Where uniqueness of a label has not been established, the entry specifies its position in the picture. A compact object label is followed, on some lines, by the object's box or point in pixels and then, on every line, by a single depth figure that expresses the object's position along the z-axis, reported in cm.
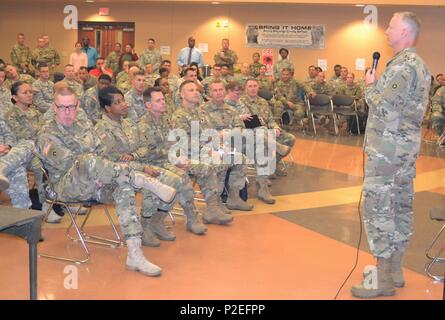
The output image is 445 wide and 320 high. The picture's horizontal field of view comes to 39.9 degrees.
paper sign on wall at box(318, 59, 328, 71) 1689
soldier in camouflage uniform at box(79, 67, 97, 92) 1098
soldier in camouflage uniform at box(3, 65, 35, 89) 891
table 302
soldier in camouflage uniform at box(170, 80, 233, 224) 573
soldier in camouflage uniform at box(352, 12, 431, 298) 389
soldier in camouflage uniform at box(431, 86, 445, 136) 1130
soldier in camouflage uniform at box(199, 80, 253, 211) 630
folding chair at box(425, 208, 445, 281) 442
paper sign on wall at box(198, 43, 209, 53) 1717
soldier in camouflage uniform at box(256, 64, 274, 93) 1317
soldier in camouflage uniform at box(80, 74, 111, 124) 767
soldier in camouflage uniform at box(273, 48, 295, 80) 1424
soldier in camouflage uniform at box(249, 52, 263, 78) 1495
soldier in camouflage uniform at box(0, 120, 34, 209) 483
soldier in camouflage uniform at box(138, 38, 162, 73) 1482
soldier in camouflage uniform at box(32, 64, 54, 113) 887
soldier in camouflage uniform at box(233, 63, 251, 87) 1193
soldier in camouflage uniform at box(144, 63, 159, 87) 1013
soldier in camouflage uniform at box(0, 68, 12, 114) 657
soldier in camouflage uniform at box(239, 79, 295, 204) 729
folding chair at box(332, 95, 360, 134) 1277
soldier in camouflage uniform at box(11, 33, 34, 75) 1552
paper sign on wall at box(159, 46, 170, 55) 1738
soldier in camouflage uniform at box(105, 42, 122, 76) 1585
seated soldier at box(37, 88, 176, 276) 443
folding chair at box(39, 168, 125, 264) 467
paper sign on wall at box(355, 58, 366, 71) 1674
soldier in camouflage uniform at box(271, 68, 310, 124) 1281
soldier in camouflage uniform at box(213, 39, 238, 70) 1523
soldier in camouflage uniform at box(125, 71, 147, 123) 683
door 1764
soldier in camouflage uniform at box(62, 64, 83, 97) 909
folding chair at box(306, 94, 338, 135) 1275
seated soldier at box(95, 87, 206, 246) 509
